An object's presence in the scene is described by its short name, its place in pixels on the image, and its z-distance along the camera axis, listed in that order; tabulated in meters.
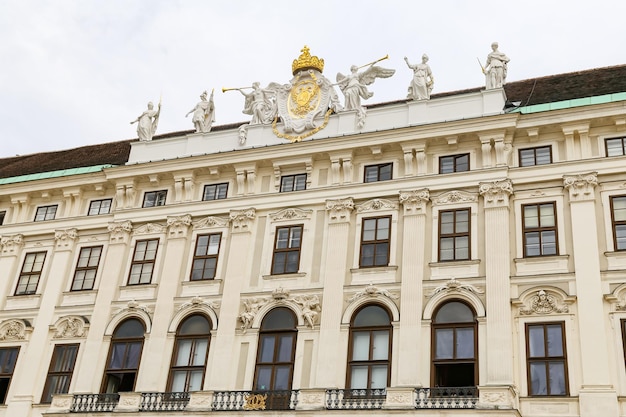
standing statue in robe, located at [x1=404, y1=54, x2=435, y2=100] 28.33
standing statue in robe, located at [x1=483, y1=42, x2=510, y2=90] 27.62
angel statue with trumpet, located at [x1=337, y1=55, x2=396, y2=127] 29.02
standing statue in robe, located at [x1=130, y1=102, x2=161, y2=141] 32.47
